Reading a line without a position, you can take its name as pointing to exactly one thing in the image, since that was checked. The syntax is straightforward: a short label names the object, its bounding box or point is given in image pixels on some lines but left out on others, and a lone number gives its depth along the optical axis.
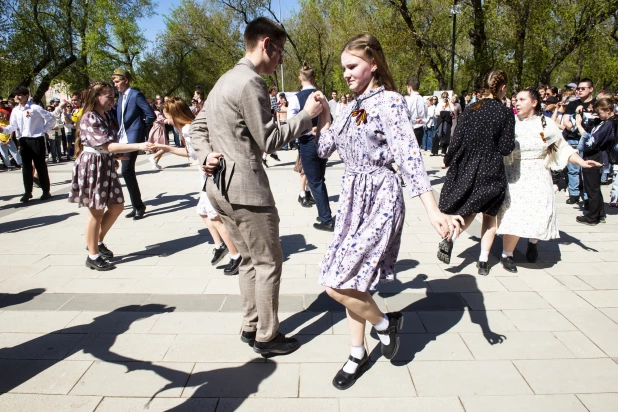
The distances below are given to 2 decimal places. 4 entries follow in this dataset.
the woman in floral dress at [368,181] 2.29
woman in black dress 4.00
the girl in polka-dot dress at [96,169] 4.38
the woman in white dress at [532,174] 4.19
